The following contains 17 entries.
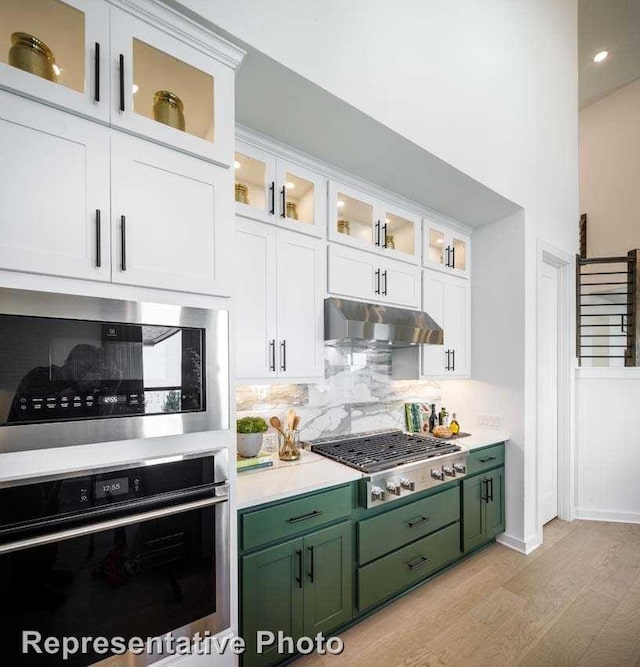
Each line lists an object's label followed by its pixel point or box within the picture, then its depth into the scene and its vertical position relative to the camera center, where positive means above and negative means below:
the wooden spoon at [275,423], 2.39 -0.57
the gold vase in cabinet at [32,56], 1.15 +0.87
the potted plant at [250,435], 2.14 -0.58
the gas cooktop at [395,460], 2.10 -0.79
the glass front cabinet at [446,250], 3.05 +0.71
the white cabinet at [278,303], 2.02 +0.17
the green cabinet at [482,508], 2.69 -1.32
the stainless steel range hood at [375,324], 2.26 +0.06
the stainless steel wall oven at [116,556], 1.12 -0.75
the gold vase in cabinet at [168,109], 1.43 +0.87
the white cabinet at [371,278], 2.42 +0.39
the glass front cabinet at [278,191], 2.06 +0.83
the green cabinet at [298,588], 1.65 -1.20
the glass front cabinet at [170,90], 1.29 +0.93
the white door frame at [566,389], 3.60 -0.54
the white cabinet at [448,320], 3.00 +0.11
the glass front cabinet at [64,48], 1.16 +0.92
